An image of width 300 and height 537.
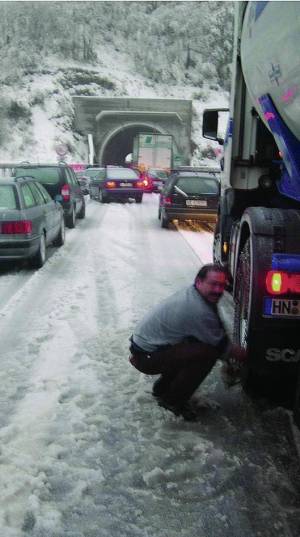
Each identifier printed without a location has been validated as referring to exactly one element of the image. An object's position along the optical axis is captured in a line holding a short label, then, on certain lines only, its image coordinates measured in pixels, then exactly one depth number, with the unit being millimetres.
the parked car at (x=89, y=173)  28834
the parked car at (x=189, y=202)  14656
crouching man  3805
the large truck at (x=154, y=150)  42594
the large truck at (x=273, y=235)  2869
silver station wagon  8492
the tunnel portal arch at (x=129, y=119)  61719
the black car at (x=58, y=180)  13961
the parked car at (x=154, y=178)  32688
